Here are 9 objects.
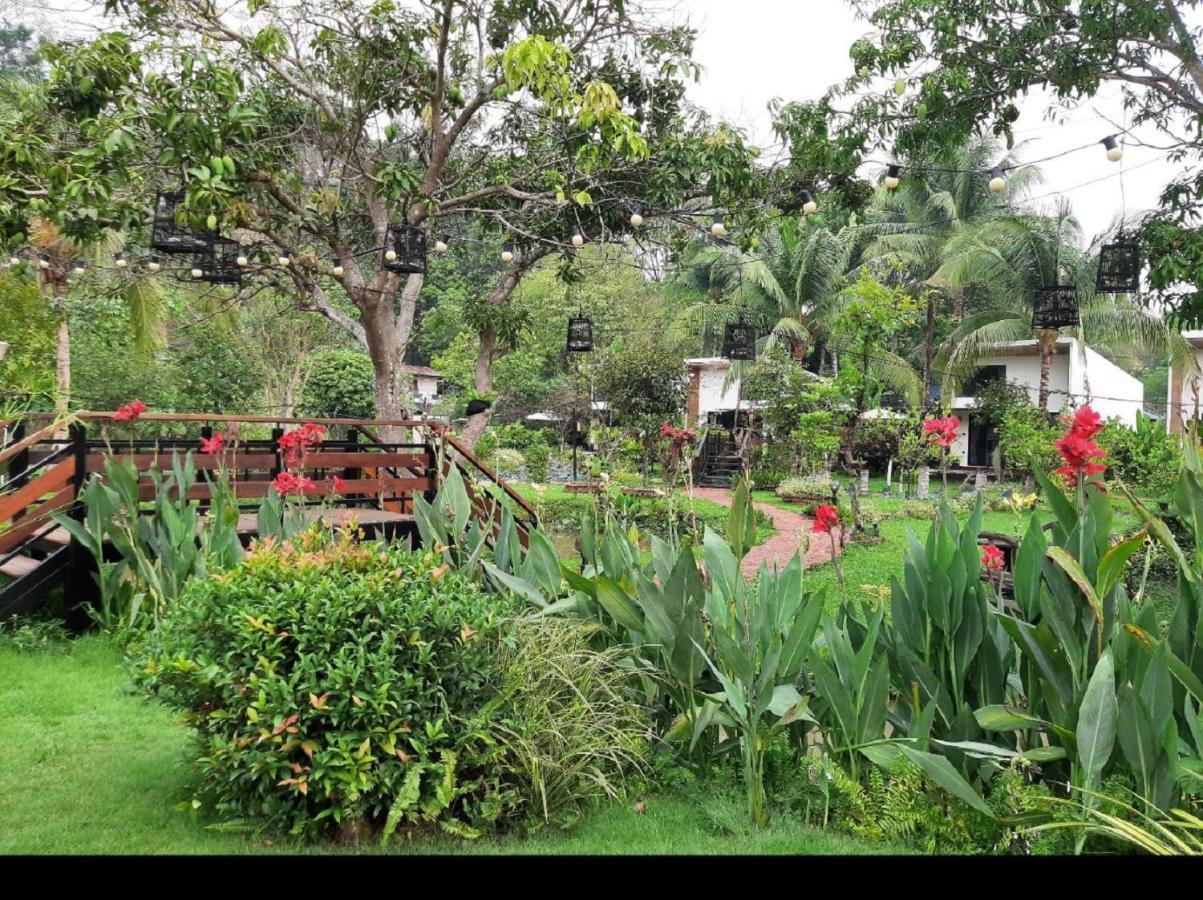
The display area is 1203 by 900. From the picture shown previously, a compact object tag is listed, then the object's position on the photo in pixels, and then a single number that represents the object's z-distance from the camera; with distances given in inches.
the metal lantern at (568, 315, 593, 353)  277.4
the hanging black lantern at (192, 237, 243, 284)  206.1
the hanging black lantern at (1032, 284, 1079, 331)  233.8
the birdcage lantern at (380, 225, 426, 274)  191.2
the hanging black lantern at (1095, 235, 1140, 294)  179.9
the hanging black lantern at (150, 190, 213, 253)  174.2
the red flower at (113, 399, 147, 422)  151.4
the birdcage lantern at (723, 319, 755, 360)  304.2
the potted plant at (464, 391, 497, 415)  250.2
